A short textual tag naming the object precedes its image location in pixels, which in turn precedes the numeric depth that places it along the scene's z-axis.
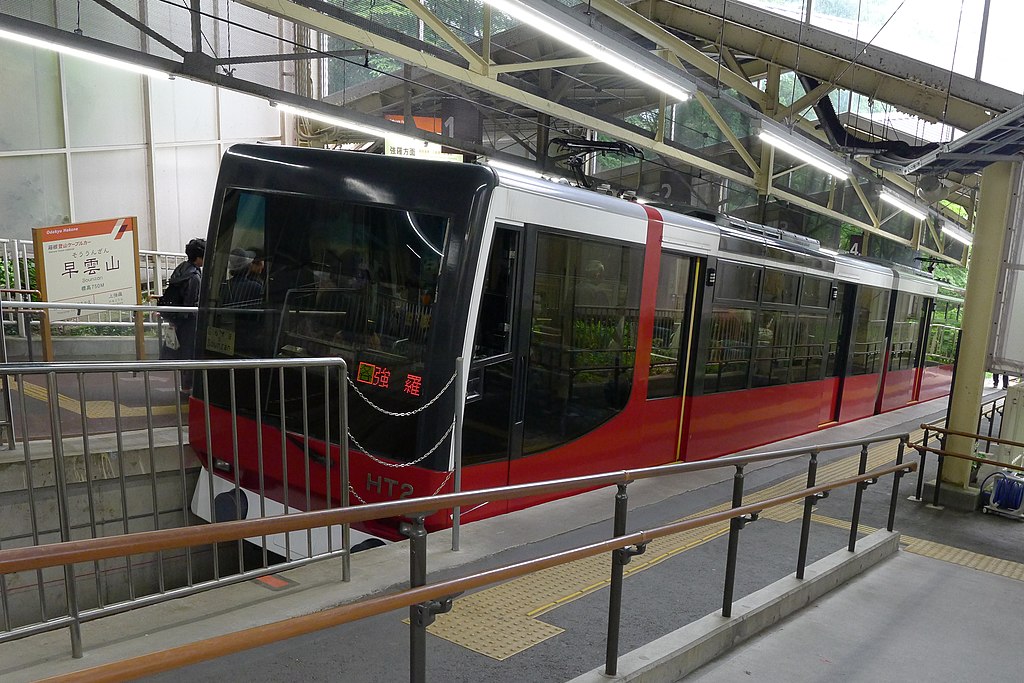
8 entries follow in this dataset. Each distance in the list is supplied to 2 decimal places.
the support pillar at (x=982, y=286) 7.01
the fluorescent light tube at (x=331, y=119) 8.46
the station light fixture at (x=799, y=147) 7.64
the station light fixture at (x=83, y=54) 5.56
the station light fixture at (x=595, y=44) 4.62
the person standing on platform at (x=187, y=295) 7.22
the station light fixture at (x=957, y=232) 15.63
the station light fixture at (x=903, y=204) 11.29
